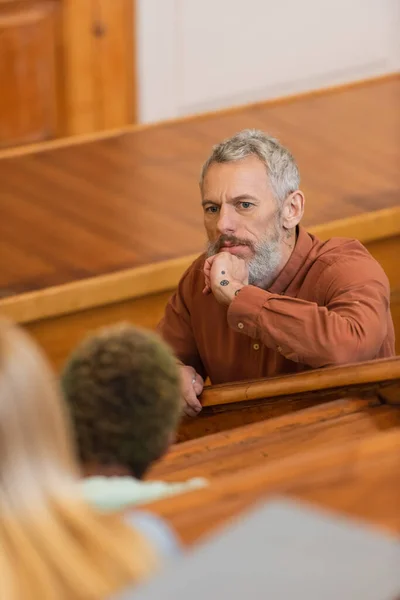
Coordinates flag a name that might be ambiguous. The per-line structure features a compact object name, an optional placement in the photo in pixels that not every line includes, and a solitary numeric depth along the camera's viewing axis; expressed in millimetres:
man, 5889
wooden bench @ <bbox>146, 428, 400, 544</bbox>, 4899
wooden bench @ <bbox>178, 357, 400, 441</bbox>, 5795
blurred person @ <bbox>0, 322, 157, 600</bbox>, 4178
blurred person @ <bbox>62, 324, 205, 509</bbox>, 4999
